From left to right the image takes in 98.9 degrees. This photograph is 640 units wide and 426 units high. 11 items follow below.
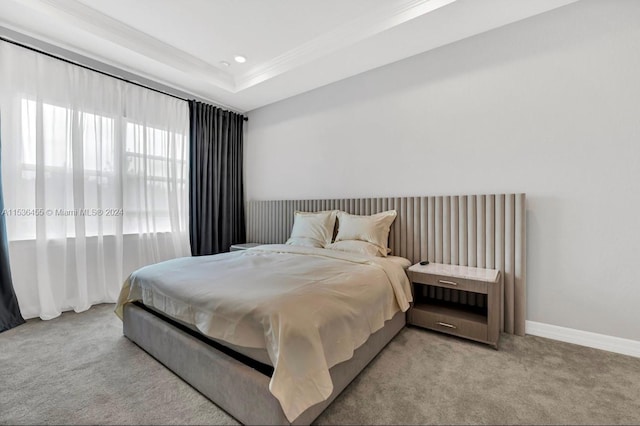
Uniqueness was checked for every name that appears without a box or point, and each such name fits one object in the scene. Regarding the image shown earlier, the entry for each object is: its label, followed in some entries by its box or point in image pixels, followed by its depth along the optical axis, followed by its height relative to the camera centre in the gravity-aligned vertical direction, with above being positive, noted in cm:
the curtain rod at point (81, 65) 253 +154
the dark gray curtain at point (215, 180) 391 +44
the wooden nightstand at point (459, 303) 209 -88
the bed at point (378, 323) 137 -78
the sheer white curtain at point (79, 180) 260 +33
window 265 +42
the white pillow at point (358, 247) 270 -40
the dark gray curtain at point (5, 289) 242 -70
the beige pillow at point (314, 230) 317 -25
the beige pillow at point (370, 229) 281 -22
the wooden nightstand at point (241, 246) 390 -54
